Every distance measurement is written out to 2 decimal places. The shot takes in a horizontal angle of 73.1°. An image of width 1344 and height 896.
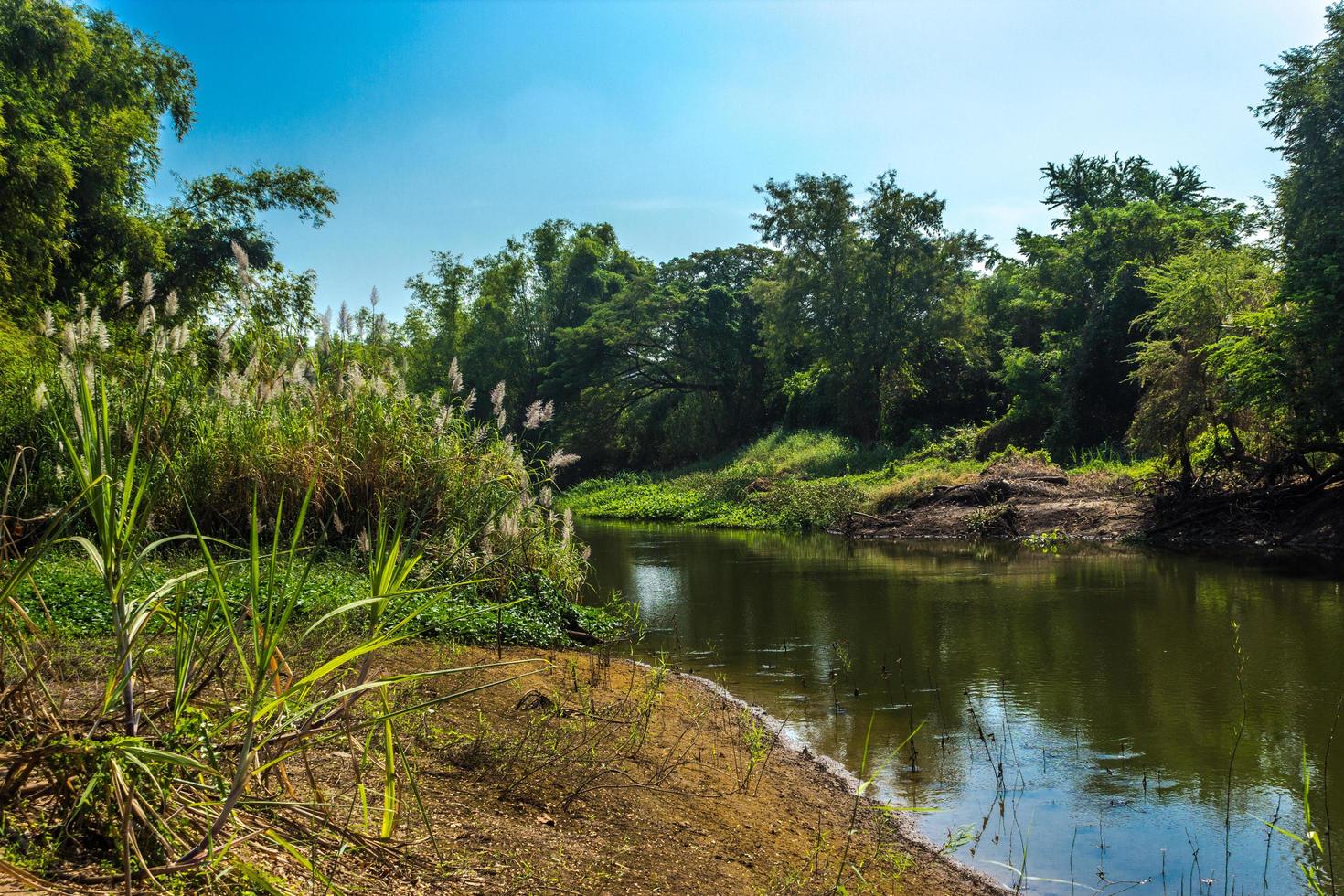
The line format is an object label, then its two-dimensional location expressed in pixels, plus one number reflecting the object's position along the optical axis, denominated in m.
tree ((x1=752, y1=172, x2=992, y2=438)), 32.84
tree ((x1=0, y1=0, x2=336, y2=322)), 16.77
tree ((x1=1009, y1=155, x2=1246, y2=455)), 28.38
